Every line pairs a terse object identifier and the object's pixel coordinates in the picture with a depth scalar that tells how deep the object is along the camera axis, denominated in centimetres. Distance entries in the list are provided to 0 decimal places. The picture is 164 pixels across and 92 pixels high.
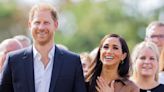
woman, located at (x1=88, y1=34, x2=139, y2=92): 1019
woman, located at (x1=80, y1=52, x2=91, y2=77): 1173
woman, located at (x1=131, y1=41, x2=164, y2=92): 1095
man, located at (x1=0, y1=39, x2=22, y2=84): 1129
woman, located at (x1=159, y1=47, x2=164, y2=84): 1147
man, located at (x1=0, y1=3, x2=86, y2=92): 965
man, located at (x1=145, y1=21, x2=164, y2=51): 1220
